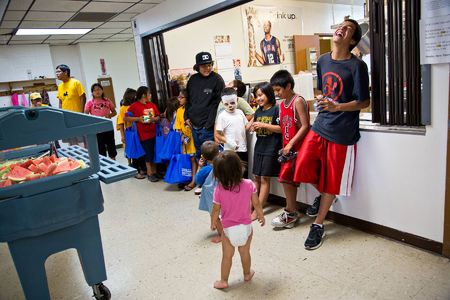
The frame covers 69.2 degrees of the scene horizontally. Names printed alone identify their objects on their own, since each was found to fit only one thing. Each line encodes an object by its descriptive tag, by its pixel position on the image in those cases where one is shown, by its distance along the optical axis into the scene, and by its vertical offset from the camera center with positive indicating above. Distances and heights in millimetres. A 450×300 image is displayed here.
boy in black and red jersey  2516 -399
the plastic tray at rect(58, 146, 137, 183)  1628 -397
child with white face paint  3082 -405
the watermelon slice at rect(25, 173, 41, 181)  1485 -329
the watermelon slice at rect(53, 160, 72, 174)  1558 -320
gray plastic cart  1374 -457
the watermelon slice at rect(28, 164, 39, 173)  1583 -311
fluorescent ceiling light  5384 +1177
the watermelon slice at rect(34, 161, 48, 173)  1582 -311
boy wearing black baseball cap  3590 -161
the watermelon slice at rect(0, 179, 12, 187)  1441 -333
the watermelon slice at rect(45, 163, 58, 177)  1548 -319
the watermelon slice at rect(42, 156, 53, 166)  1708 -308
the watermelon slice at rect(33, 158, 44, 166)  1709 -303
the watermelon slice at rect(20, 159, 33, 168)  1695 -306
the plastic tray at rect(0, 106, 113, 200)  1333 -133
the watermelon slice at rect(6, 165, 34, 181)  1476 -314
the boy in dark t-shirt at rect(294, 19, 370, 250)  2166 -385
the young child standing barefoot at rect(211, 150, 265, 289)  1766 -668
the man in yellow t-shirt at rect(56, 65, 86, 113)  4711 +66
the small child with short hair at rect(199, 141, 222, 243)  2334 -709
